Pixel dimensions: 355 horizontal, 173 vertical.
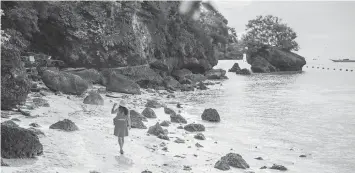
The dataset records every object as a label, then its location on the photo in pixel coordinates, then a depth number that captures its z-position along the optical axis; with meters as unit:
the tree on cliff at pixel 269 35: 91.50
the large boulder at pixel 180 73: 51.45
